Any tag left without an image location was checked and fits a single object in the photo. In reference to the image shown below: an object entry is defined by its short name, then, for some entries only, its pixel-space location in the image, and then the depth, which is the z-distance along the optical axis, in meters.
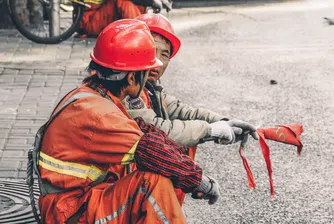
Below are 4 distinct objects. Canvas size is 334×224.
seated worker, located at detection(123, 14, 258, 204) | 5.53
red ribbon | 5.79
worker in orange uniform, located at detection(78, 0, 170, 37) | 11.50
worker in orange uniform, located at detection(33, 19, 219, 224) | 4.72
